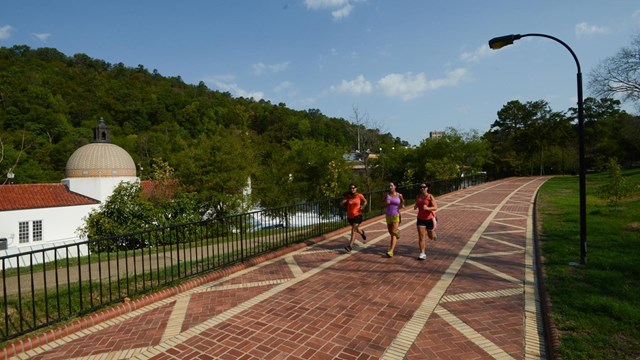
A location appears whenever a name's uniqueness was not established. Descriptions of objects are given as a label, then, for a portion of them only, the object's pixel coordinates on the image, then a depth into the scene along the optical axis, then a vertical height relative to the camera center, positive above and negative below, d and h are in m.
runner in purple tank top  7.88 -1.05
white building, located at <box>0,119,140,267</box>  25.23 -1.46
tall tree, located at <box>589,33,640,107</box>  31.30 +6.87
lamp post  6.61 +0.65
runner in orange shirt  8.66 -0.97
